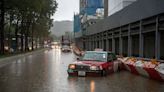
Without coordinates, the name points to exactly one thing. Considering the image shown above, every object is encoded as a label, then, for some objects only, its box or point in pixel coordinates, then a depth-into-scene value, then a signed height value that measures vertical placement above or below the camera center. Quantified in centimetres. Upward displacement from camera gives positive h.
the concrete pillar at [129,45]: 2154 -27
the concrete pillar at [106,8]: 5291 +771
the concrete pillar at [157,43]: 1575 -6
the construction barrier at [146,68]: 1127 -139
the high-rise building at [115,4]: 3330 +586
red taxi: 1190 -117
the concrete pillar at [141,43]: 1863 -7
